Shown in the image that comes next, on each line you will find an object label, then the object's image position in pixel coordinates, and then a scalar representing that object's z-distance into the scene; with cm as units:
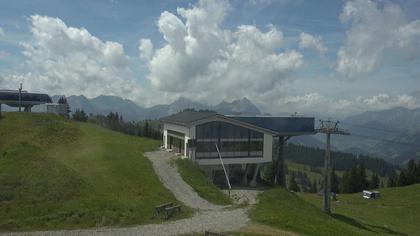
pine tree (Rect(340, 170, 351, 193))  11038
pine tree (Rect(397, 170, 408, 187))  11050
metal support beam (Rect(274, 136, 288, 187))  5925
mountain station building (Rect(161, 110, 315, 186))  4922
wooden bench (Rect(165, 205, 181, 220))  2931
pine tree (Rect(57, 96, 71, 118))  8081
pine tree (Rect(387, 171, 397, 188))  11474
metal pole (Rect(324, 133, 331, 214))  5038
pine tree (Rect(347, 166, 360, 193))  10969
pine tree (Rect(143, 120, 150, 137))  10744
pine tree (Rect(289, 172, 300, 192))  12382
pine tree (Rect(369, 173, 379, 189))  11394
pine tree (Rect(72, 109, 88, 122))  9148
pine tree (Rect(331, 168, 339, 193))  11719
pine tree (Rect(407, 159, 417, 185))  10938
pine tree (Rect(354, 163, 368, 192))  10988
